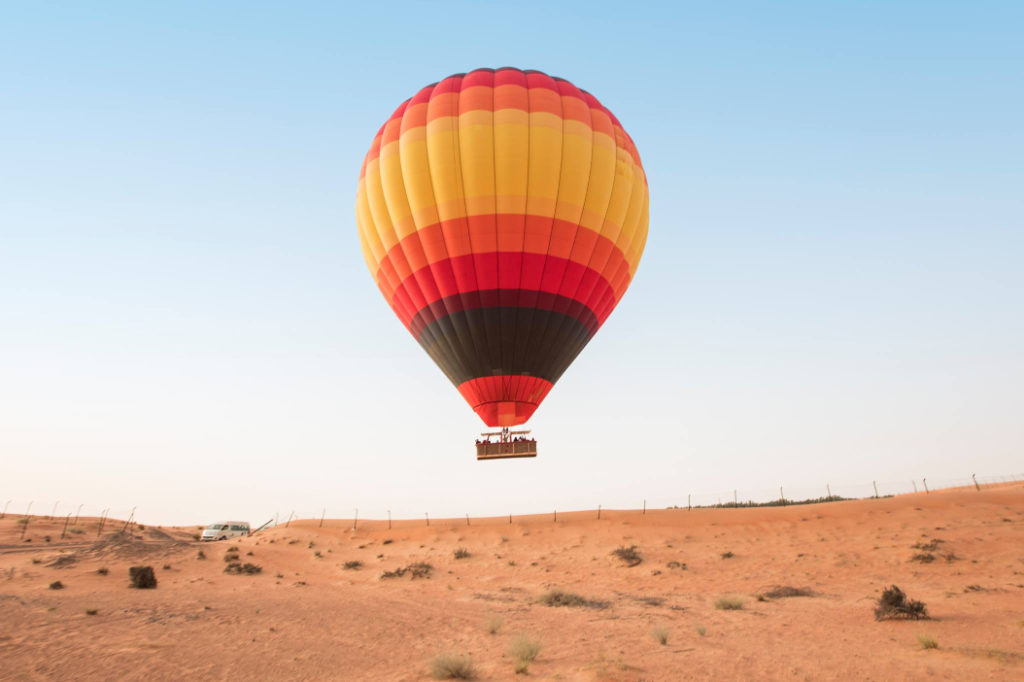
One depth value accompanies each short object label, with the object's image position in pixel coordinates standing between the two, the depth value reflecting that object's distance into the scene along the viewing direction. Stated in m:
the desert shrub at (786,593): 19.61
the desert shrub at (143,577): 19.66
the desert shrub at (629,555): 27.70
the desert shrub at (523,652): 10.77
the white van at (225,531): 35.78
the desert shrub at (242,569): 24.75
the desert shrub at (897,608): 14.72
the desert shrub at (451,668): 10.35
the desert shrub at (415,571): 26.67
